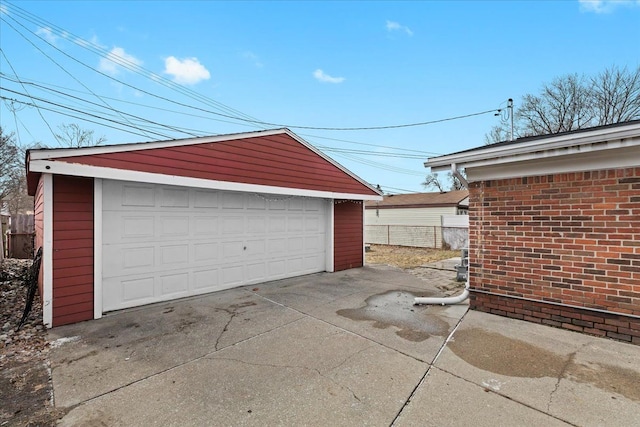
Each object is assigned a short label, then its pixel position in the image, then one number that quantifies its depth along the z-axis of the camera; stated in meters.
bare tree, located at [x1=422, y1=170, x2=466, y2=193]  30.67
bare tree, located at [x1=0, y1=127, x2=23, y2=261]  14.10
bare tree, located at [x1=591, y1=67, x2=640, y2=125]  16.86
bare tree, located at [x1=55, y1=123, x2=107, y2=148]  17.70
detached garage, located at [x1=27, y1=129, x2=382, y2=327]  4.45
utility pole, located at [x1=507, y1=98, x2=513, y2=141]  13.15
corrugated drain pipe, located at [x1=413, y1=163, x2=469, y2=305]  5.11
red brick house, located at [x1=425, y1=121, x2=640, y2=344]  3.43
